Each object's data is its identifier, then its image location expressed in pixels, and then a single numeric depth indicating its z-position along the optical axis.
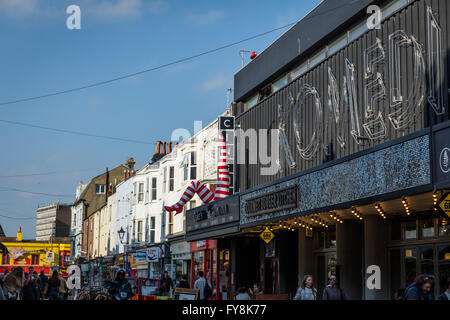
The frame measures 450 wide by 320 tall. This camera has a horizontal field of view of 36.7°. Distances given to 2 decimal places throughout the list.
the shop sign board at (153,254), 41.97
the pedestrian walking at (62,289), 23.97
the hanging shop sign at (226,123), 31.64
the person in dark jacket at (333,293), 14.55
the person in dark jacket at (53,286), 23.57
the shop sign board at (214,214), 26.17
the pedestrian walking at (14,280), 12.80
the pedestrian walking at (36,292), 16.58
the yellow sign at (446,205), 12.68
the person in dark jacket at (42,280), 25.86
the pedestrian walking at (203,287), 23.16
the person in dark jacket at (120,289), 19.86
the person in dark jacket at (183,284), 27.01
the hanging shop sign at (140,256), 40.50
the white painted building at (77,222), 89.56
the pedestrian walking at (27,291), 15.35
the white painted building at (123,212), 58.44
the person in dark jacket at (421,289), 11.53
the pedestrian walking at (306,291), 15.84
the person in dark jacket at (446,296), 11.86
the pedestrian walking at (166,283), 27.93
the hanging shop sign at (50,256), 64.31
